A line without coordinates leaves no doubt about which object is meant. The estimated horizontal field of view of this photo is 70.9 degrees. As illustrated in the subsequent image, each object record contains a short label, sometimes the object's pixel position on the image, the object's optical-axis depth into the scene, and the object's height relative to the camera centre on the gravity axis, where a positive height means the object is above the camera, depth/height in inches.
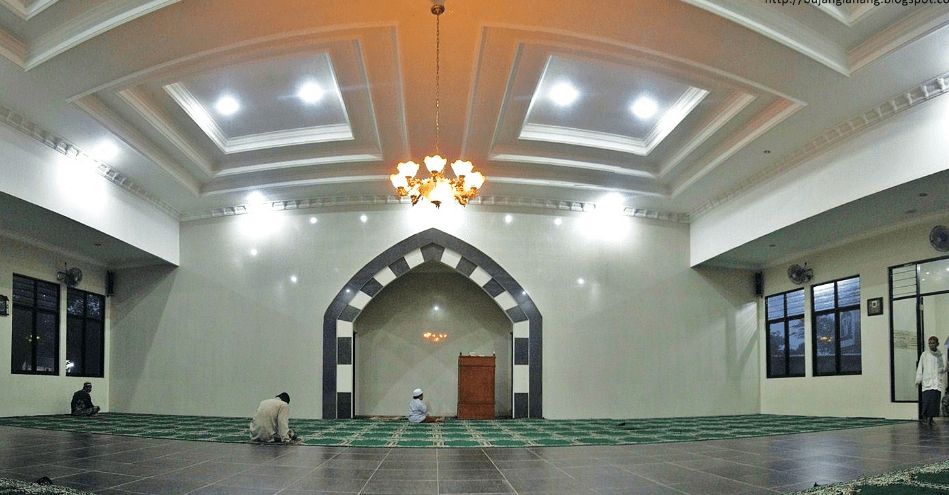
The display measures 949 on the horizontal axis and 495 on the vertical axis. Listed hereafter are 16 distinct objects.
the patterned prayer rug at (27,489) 128.9 -36.8
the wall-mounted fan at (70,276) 362.9 +14.5
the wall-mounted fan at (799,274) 368.5 +15.5
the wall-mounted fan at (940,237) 285.0 +27.7
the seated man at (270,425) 229.8 -42.1
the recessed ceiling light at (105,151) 282.4 +65.3
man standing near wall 279.0 -31.7
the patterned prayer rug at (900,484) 129.3 -37.2
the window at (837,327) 338.0 -13.2
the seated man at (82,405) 345.1 -52.9
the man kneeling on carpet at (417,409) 327.0 -52.6
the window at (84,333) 370.3 -17.1
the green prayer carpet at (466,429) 239.0 -52.9
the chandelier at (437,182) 245.6 +44.7
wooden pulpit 370.3 -46.0
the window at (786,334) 378.0 -18.4
